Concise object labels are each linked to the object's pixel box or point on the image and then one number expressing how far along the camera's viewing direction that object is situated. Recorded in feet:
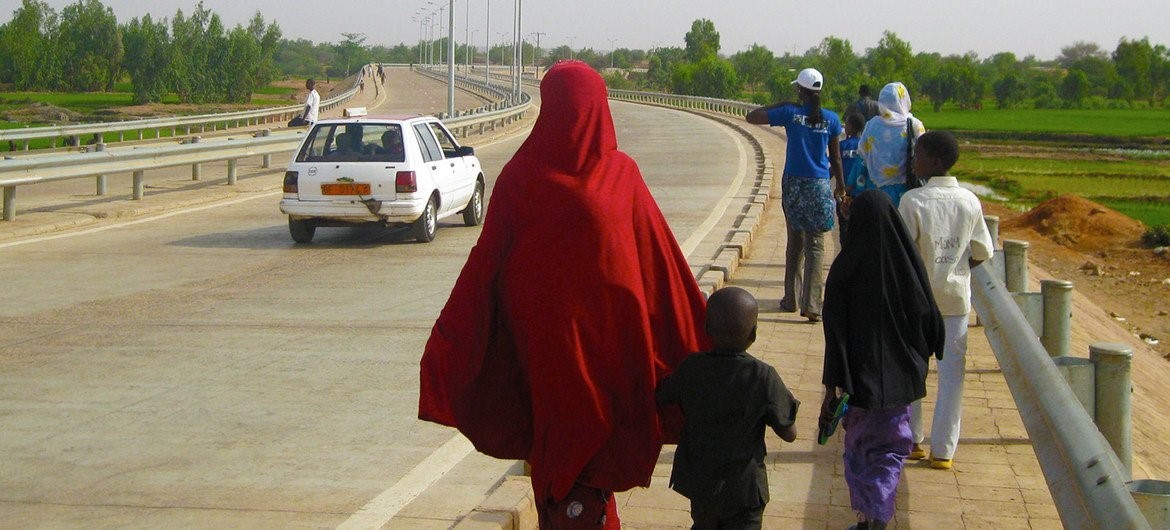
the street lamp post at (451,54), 136.02
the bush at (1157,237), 82.43
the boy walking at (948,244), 19.35
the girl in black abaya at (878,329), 16.24
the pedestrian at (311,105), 79.20
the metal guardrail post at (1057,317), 20.25
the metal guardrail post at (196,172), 74.59
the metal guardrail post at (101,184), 63.62
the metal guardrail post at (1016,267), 25.02
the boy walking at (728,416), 13.02
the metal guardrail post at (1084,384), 15.58
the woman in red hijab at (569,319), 12.57
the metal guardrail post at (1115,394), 15.31
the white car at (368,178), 48.70
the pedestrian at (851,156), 30.60
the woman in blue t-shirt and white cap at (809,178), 31.37
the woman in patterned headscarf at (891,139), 23.65
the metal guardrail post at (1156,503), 9.92
